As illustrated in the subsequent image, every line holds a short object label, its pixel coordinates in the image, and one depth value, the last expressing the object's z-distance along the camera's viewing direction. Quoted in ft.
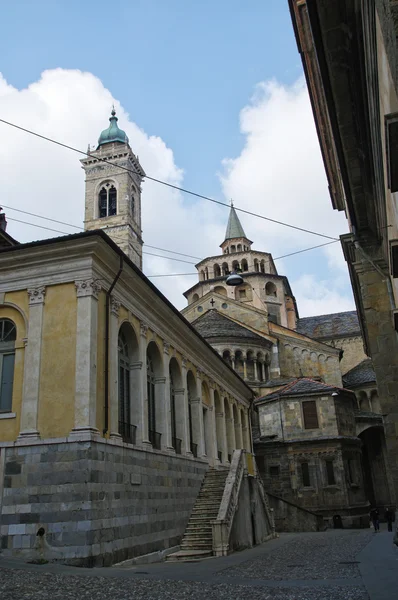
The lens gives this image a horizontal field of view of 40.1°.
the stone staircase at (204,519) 57.00
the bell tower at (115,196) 251.60
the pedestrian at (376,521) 90.97
